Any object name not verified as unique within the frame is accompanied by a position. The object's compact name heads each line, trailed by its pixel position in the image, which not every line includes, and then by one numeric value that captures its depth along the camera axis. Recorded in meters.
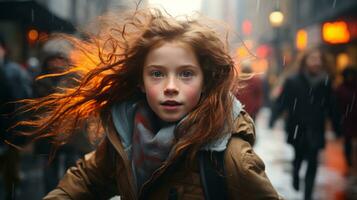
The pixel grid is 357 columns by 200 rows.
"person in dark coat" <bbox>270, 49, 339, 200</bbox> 8.40
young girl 2.57
